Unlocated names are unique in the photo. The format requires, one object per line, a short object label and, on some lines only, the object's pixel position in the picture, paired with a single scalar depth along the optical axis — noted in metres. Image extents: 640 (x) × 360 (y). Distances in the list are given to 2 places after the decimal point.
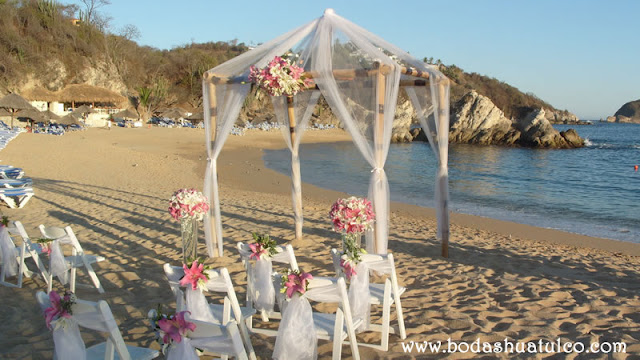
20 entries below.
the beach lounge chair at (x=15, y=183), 10.79
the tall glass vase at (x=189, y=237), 5.92
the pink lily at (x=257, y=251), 4.31
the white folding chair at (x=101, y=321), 2.81
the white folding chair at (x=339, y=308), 3.39
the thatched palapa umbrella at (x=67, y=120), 34.22
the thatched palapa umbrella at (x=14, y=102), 29.17
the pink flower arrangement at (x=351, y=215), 5.13
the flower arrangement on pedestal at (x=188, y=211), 5.73
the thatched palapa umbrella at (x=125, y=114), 43.00
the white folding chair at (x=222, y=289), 3.54
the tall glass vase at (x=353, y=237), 5.17
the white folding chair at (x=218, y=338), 2.62
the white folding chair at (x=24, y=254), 5.43
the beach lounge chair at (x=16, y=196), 9.97
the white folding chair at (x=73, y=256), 5.25
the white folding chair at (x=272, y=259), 4.48
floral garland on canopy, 5.96
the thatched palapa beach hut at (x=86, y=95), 44.44
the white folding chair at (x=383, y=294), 3.88
